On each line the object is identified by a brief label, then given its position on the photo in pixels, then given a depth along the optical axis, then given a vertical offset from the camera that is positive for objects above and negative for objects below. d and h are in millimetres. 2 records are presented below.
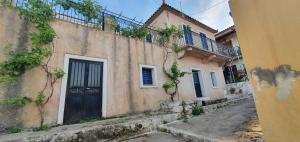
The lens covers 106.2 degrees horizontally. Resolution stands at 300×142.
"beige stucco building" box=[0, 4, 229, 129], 3657 +823
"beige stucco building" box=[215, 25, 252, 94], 11092 +2150
